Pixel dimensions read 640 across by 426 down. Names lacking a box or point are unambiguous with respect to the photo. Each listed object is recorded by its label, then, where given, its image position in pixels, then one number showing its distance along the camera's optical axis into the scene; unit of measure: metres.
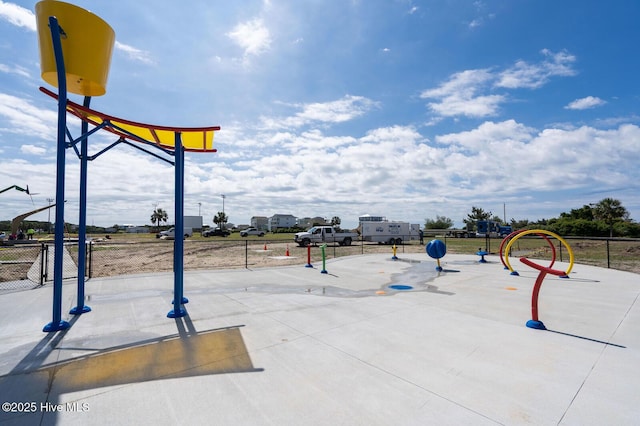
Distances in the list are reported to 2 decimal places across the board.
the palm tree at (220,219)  89.19
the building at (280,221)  107.81
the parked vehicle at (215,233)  54.65
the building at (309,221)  107.69
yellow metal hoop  8.58
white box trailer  34.00
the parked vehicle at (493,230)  54.34
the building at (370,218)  54.37
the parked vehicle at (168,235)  41.88
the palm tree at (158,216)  103.64
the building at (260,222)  112.94
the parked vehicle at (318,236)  29.31
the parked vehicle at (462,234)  55.09
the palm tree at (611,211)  50.06
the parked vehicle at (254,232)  56.21
